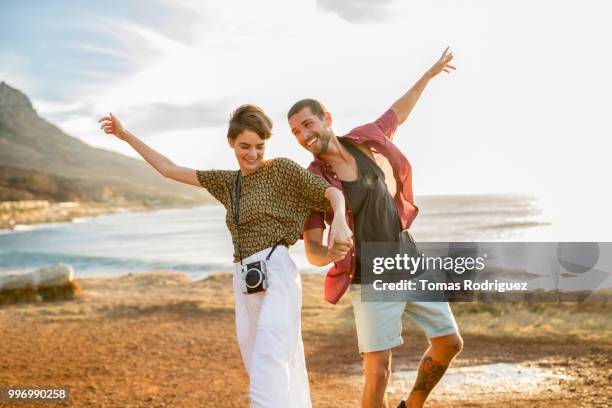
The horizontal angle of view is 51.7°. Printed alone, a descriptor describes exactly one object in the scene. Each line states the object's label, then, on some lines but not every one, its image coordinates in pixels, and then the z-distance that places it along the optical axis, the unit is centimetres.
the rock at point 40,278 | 1294
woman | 312
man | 366
